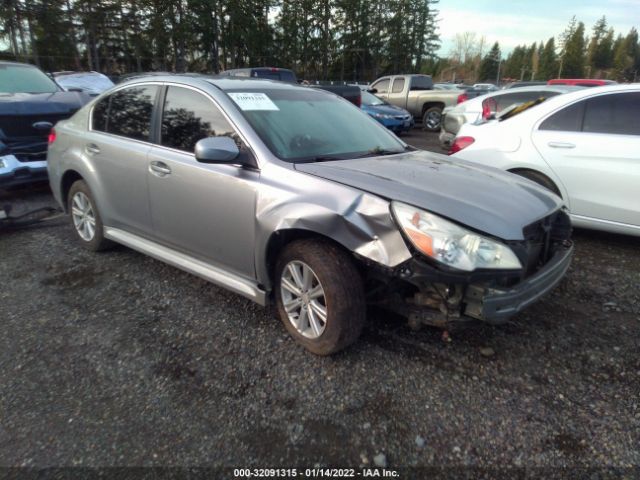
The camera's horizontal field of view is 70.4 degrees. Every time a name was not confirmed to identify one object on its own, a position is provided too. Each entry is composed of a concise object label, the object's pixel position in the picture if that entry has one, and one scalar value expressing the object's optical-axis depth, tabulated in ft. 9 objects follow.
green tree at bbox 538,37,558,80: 255.02
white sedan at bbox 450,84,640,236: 13.74
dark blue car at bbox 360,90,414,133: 43.16
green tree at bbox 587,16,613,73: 267.18
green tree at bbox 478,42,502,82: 267.18
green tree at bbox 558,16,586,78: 245.04
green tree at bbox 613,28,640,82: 236.22
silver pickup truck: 49.73
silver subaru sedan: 7.57
